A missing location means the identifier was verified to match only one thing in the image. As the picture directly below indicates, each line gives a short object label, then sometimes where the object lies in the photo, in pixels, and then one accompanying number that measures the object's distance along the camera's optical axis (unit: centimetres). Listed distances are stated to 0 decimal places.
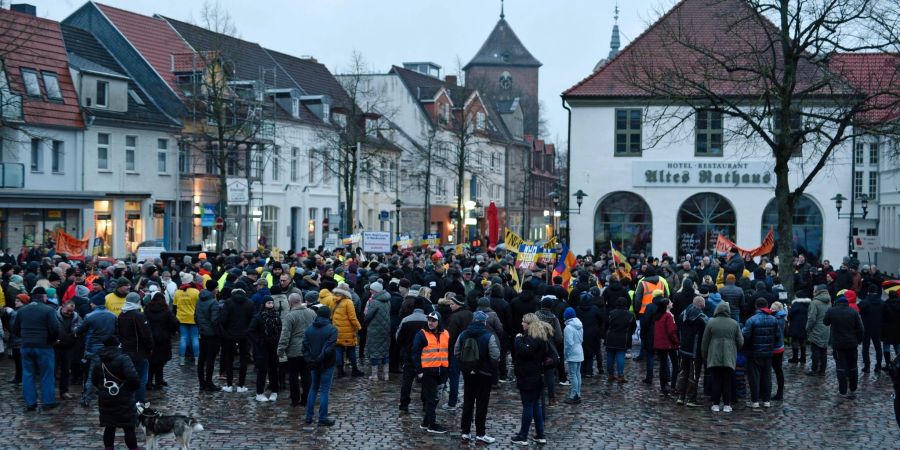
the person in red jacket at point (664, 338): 1538
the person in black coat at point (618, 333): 1608
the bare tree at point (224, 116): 4094
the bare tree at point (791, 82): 2284
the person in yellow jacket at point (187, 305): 1711
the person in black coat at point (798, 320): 1867
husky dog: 1068
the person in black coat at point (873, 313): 1753
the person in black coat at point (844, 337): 1567
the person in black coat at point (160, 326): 1468
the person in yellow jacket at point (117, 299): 1437
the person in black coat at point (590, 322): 1636
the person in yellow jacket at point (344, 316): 1540
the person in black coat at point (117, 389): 1076
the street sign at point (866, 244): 3300
